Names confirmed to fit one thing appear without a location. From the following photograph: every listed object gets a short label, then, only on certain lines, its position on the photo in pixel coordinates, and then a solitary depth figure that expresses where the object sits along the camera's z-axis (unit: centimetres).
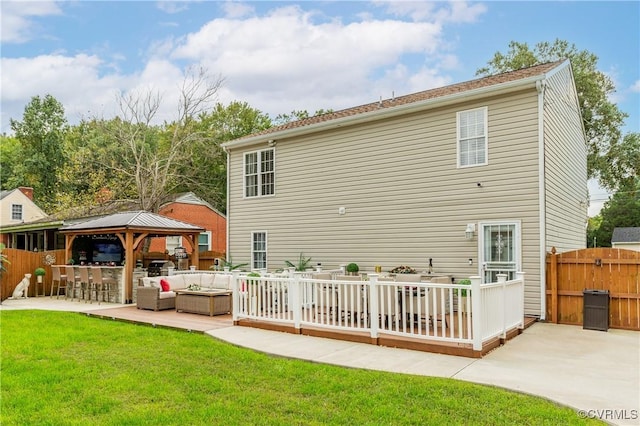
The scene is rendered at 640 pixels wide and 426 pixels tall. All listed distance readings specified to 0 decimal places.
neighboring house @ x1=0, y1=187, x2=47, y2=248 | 3070
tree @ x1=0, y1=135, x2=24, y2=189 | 3689
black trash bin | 812
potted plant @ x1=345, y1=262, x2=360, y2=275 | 1145
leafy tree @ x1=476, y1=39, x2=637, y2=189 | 2167
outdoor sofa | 1087
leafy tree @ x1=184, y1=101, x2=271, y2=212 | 2795
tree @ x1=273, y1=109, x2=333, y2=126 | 3098
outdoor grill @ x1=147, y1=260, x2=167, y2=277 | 1416
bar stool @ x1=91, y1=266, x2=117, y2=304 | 1263
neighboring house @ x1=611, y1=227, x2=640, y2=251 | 2811
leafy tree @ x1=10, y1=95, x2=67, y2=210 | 3625
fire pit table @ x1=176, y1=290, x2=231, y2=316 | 988
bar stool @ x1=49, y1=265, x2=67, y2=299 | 1416
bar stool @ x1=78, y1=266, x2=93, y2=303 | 1288
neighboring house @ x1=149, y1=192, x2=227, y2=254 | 2284
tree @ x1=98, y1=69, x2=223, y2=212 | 2173
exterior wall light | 984
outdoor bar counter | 1264
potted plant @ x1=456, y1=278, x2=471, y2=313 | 820
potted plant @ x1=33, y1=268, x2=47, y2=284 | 1452
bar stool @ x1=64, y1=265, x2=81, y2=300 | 1332
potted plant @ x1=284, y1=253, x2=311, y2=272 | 1261
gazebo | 1265
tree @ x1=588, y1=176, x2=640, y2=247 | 2987
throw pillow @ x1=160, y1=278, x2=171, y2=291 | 1119
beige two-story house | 932
